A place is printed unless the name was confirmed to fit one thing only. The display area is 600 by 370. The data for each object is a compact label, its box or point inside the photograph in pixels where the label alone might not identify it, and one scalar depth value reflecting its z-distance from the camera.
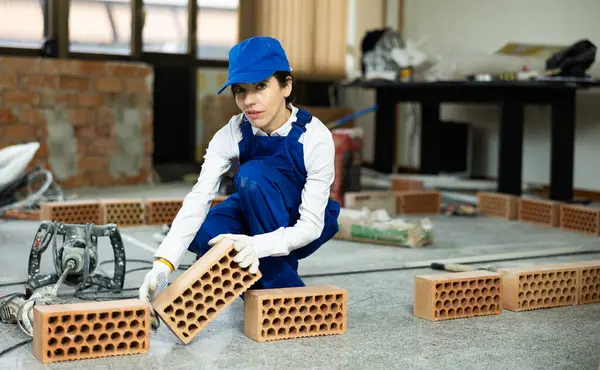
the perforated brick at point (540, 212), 4.35
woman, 2.15
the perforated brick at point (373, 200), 4.51
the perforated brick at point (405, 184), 5.23
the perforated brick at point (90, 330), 1.91
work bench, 5.00
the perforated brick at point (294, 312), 2.11
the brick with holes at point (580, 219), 4.09
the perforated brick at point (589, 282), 2.63
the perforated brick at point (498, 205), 4.64
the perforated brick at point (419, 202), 4.75
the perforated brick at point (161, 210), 4.12
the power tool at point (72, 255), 2.51
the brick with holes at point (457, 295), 2.37
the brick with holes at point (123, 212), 4.02
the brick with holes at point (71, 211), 3.90
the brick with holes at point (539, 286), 2.51
